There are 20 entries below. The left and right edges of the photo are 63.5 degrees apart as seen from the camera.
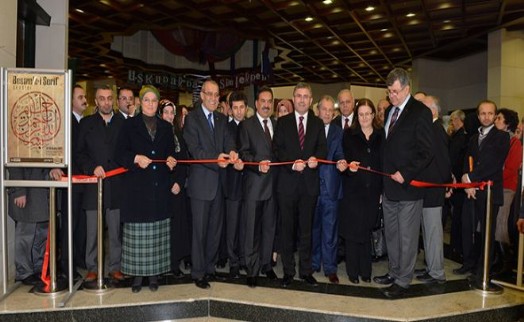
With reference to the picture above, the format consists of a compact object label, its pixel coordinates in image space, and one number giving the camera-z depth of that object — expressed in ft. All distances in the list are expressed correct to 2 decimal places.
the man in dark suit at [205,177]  12.50
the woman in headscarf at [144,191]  11.86
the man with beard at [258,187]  12.75
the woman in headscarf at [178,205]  13.47
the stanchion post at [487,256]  12.73
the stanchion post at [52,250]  11.76
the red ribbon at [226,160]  12.08
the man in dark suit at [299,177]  12.75
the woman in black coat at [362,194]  13.23
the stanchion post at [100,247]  12.13
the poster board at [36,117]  11.26
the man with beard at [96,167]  12.73
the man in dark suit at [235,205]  13.29
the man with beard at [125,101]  13.93
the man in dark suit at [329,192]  13.62
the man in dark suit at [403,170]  11.81
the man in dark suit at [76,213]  13.16
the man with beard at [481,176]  13.53
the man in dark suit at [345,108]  14.77
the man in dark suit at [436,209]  13.00
